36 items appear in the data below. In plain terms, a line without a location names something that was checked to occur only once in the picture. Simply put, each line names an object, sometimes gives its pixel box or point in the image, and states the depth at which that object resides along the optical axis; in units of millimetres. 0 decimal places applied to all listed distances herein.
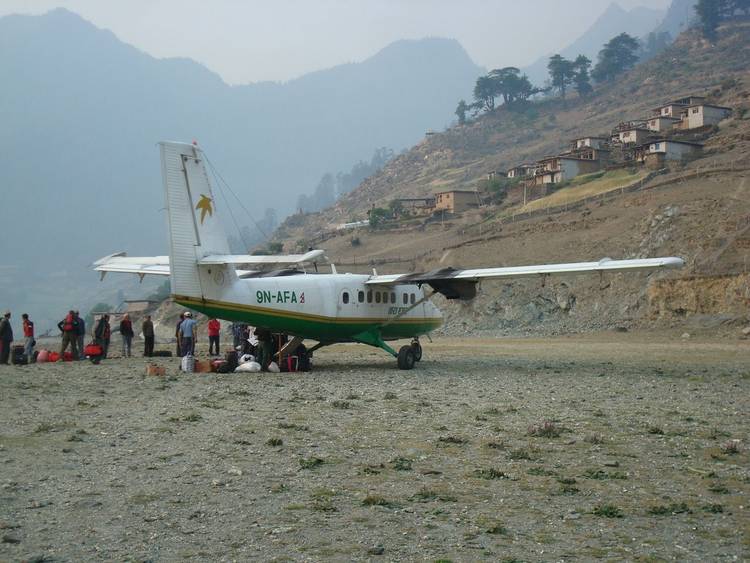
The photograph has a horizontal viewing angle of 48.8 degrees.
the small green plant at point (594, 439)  11492
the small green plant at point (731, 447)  10711
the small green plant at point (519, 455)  10508
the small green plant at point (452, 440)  11531
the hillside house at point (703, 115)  97800
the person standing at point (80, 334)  28269
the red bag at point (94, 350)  26344
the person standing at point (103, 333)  28516
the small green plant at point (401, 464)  9922
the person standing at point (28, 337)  27672
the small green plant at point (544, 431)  12000
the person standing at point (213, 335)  31688
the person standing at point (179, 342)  27916
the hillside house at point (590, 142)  107812
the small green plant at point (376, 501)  8352
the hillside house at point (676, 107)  106312
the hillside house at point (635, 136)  99250
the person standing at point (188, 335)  25984
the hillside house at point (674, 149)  83188
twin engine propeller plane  20266
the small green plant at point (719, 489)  8828
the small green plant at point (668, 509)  8047
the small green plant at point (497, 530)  7488
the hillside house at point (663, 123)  102500
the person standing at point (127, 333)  30453
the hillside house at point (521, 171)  115188
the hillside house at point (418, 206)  108588
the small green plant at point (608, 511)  7994
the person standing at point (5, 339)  26953
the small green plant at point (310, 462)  9961
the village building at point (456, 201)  103125
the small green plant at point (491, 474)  9523
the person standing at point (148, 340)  30859
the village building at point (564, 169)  97812
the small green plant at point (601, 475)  9470
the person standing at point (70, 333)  27531
